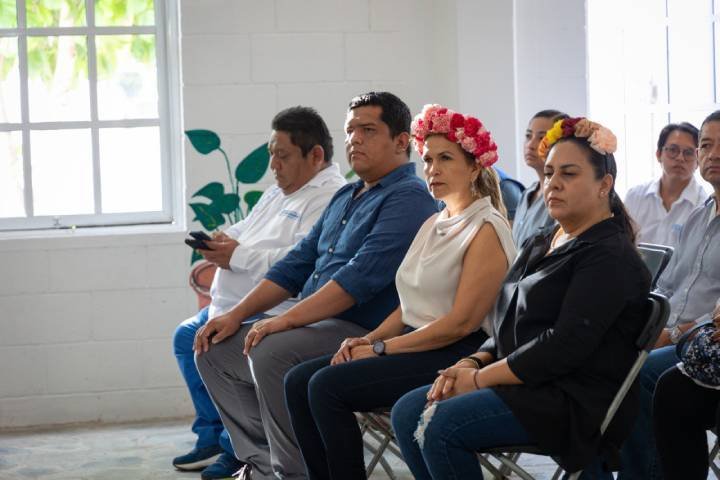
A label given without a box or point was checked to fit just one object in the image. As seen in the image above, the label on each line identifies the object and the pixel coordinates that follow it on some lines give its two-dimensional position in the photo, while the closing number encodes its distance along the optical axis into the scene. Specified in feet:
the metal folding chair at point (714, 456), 20.43
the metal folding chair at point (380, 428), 21.14
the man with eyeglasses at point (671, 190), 27.27
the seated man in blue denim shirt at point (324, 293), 22.71
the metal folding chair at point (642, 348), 16.58
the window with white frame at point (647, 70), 31.12
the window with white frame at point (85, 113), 35.01
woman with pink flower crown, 19.79
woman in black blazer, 16.65
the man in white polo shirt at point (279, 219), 26.61
